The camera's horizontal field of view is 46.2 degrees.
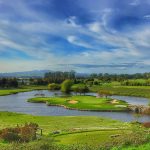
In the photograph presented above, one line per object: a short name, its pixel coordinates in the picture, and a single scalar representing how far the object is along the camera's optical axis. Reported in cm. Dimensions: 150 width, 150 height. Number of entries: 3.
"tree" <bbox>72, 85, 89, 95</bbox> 8647
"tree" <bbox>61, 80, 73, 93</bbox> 9397
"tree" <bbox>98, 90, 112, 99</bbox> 7421
